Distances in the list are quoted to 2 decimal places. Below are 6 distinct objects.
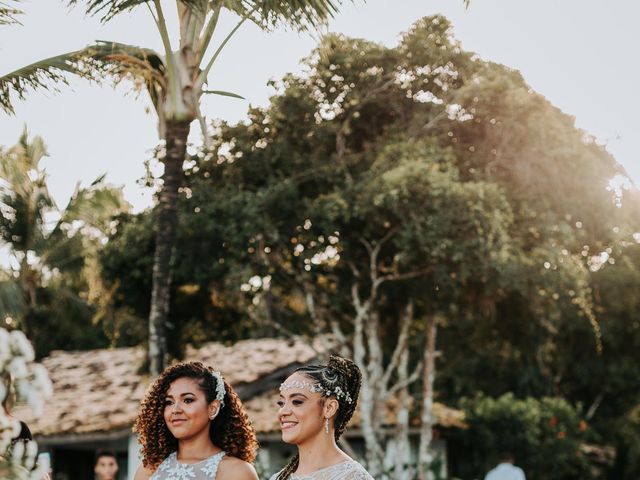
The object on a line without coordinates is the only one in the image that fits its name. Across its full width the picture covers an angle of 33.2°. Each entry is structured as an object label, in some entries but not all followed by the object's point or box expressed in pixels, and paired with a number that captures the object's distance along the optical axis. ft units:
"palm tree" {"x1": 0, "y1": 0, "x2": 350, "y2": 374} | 48.26
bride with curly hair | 17.03
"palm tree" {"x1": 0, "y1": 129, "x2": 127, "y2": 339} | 79.20
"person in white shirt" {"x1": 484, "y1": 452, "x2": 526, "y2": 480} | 61.31
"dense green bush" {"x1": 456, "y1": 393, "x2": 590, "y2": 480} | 88.94
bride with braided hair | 15.40
